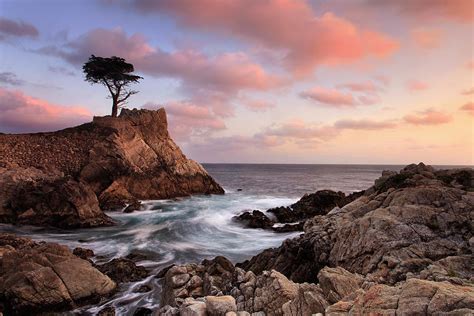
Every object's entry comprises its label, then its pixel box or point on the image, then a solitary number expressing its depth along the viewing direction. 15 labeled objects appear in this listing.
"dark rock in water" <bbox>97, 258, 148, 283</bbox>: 14.32
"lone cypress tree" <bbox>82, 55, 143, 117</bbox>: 45.12
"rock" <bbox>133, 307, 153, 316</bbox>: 11.43
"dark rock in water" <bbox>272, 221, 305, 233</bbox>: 24.30
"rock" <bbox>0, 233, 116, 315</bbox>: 10.90
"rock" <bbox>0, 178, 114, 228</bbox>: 25.00
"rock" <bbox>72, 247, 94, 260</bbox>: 17.18
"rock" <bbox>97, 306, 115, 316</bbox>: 11.28
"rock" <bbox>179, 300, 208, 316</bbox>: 7.25
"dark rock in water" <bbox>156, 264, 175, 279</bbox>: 14.95
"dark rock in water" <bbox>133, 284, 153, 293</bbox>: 13.32
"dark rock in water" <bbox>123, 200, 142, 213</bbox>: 31.35
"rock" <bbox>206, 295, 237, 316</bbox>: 7.26
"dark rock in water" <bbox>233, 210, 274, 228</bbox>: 26.28
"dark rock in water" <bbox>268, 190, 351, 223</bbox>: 29.98
